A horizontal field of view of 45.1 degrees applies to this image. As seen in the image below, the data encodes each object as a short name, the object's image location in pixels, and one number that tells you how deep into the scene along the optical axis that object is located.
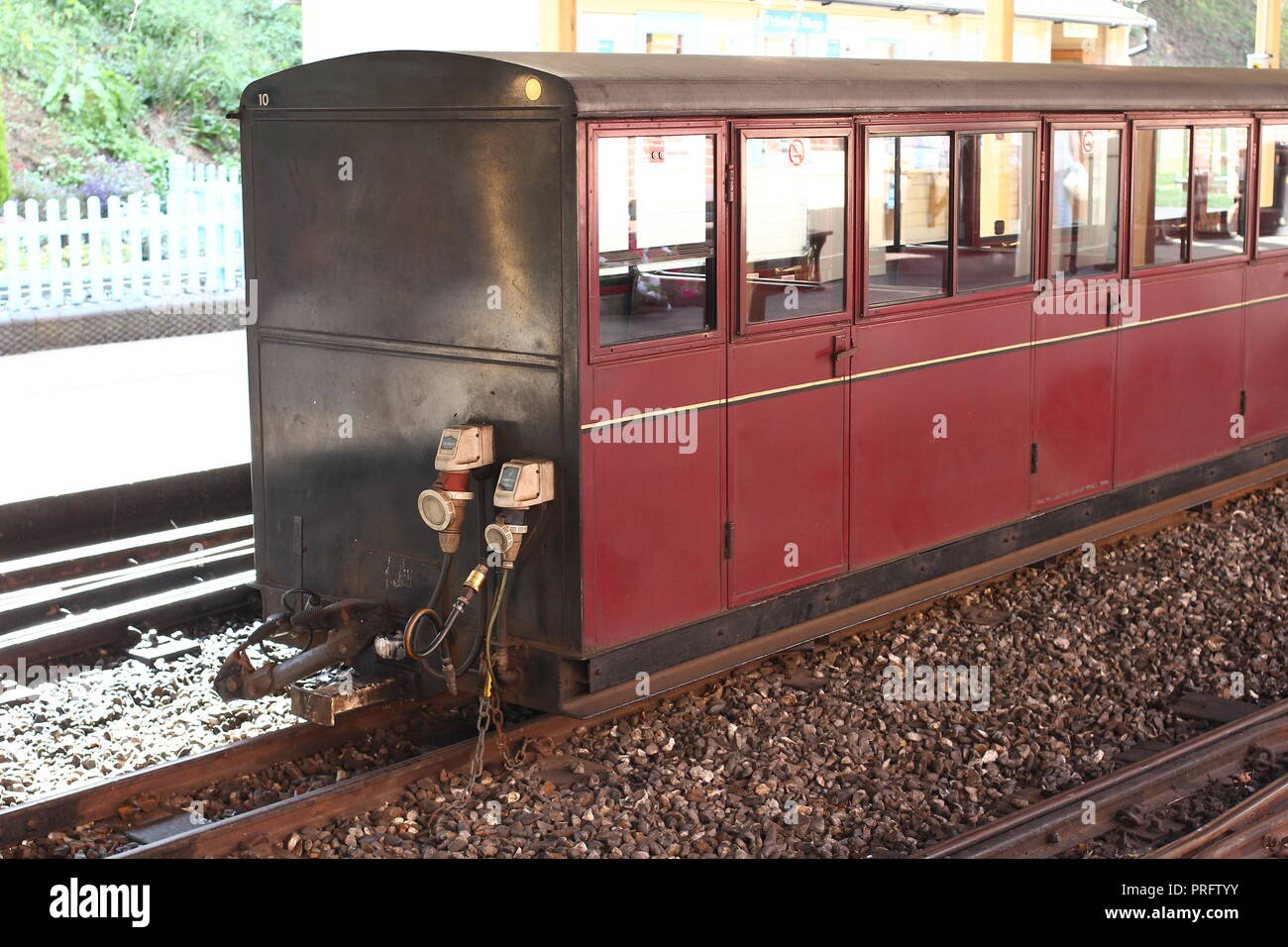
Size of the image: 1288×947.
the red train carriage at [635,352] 5.37
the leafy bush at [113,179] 22.39
